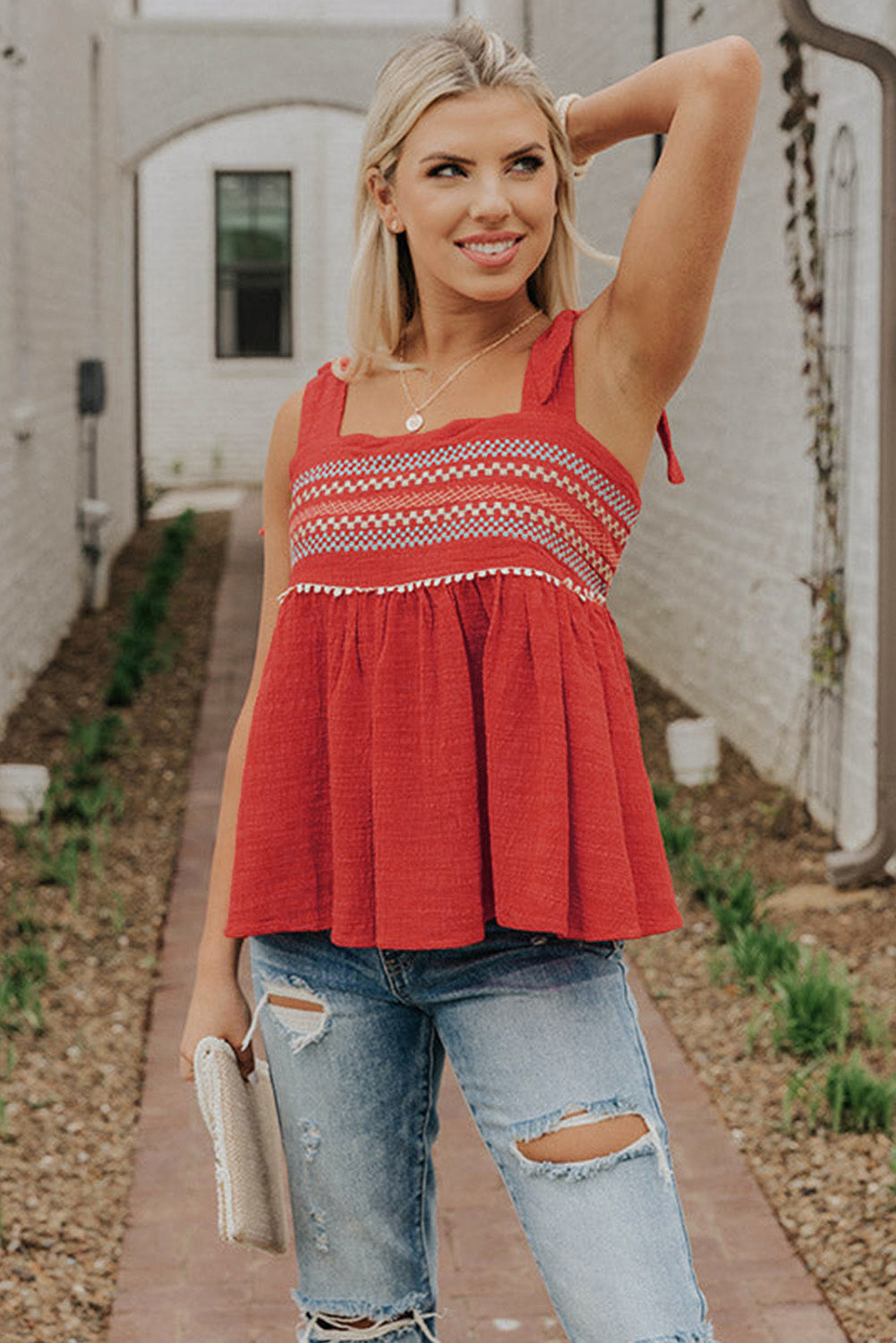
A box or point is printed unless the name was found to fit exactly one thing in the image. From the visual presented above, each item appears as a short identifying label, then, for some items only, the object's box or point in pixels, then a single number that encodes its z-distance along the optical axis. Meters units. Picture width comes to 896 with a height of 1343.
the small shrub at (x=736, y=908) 4.75
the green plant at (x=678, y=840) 5.43
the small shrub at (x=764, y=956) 4.42
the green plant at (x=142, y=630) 7.98
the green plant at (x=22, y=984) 4.31
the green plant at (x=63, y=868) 5.26
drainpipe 4.83
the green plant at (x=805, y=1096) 3.61
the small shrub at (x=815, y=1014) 3.97
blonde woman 1.70
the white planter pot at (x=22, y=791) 5.96
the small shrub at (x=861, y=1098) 3.58
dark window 20.20
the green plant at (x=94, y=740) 6.75
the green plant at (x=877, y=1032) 3.93
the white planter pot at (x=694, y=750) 6.54
